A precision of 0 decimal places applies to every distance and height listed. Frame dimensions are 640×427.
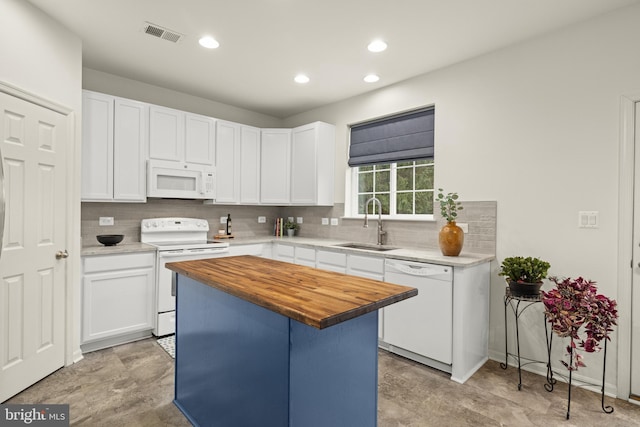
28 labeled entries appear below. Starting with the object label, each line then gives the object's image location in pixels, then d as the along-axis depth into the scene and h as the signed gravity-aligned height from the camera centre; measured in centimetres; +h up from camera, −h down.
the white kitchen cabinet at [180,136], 364 +81
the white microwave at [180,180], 360 +32
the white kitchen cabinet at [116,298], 297 -82
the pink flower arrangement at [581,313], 212 -62
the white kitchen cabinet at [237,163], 421 +59
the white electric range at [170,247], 333 -39
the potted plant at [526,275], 246 -45
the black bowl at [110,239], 328 -30
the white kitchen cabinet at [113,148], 320 +59
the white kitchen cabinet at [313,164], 432 +60
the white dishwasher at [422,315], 267 -86
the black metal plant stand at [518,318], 246 -84
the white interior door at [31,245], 226 -28
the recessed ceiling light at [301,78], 365 +143
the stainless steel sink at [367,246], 368 -39
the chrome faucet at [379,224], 378 -15
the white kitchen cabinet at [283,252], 410 -52
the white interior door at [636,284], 233 -47
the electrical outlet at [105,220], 358 -13
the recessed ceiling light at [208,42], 288 +143
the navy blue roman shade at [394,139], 356 +81
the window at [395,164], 361 +55
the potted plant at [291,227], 486 -24
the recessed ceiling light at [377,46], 290 +143
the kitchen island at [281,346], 136 -62
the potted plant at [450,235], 289 -19
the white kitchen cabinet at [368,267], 312 -53
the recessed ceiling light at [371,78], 358 +141
